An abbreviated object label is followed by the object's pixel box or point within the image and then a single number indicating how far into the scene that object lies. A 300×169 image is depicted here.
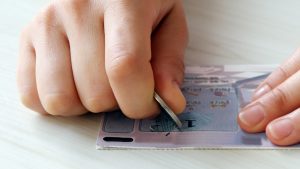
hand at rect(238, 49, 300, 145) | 0.27
